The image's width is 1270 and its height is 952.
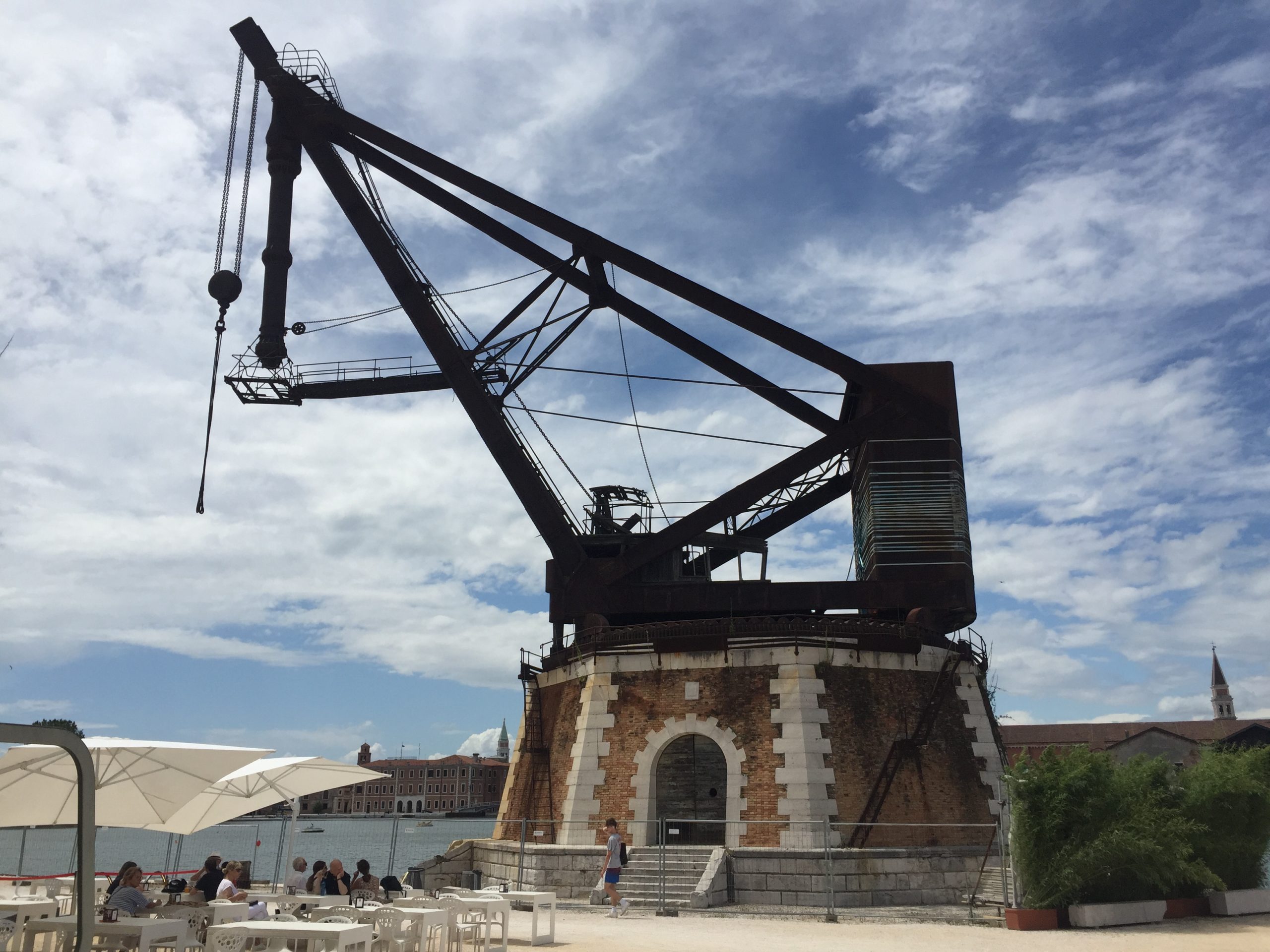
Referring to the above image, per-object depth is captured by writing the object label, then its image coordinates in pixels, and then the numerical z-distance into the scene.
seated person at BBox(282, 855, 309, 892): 15.51
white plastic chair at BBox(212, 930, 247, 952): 9.45
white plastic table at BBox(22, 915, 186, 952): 9.21
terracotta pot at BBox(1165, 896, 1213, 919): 14.95
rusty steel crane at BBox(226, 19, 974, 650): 22.91
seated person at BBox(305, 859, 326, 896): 16.16
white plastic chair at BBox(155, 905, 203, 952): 10.70
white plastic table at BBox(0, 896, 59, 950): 10.45
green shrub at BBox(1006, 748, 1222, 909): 14.12
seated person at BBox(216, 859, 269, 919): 11.16
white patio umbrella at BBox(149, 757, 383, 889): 13.98
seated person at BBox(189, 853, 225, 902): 13.92
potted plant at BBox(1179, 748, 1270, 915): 15.62
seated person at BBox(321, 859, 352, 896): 14.80
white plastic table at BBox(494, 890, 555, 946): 12.61
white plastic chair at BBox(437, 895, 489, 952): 11.50
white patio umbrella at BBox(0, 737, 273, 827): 10.37
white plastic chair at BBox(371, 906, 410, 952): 10.77
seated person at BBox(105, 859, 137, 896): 11.62
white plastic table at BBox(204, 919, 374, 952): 9.27
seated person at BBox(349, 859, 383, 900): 14.70
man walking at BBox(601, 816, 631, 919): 16.98
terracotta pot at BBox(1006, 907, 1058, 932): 14.11
